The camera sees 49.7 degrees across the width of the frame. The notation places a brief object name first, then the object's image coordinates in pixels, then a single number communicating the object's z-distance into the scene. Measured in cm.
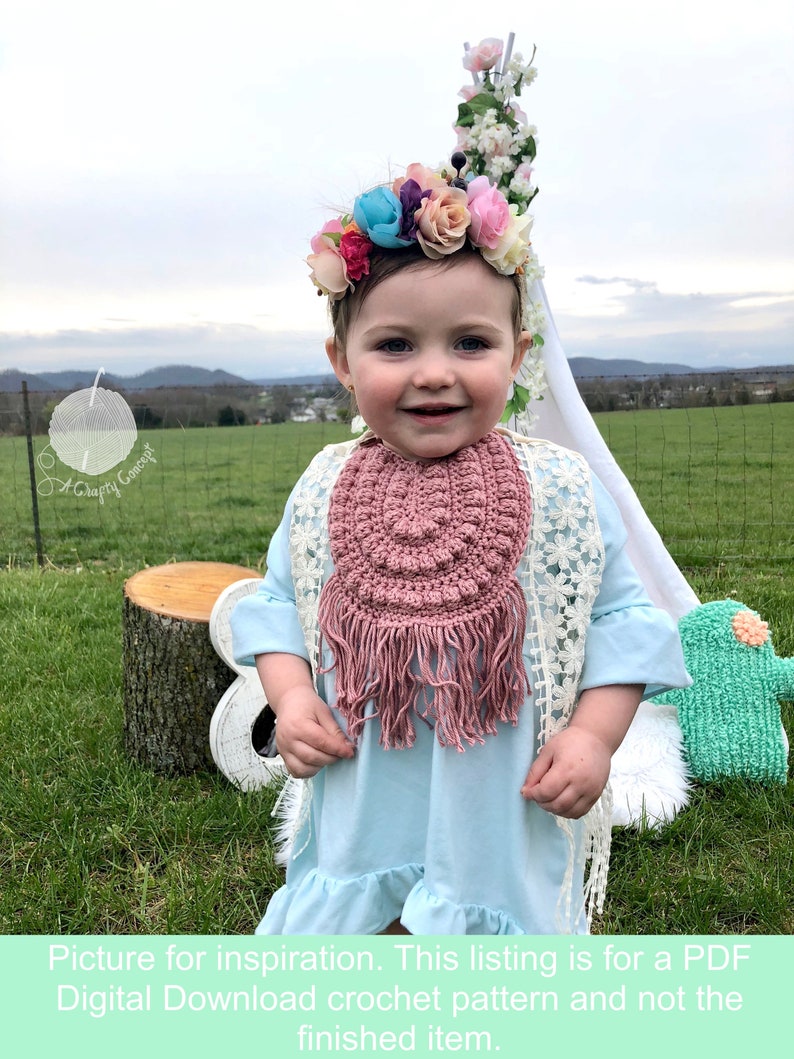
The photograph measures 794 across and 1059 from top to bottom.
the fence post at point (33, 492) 677
